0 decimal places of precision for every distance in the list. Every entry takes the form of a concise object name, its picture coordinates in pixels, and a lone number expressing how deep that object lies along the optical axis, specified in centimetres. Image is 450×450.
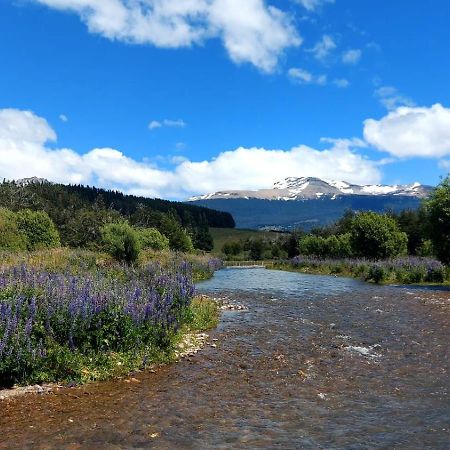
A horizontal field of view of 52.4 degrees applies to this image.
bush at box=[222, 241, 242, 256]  16214
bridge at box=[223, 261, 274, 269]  11130
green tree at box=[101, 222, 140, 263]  3938
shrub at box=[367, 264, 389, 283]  4016
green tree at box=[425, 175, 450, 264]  3397
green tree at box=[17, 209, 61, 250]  4816
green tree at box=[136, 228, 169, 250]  5993
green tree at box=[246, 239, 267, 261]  14275
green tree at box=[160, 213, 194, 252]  10388
